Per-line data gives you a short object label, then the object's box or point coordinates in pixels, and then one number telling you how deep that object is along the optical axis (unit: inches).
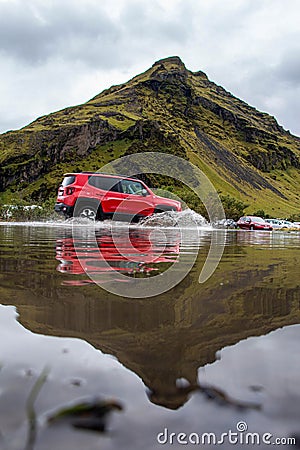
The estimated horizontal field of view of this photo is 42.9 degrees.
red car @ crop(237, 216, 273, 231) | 1082.7
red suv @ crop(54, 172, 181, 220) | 586.2
